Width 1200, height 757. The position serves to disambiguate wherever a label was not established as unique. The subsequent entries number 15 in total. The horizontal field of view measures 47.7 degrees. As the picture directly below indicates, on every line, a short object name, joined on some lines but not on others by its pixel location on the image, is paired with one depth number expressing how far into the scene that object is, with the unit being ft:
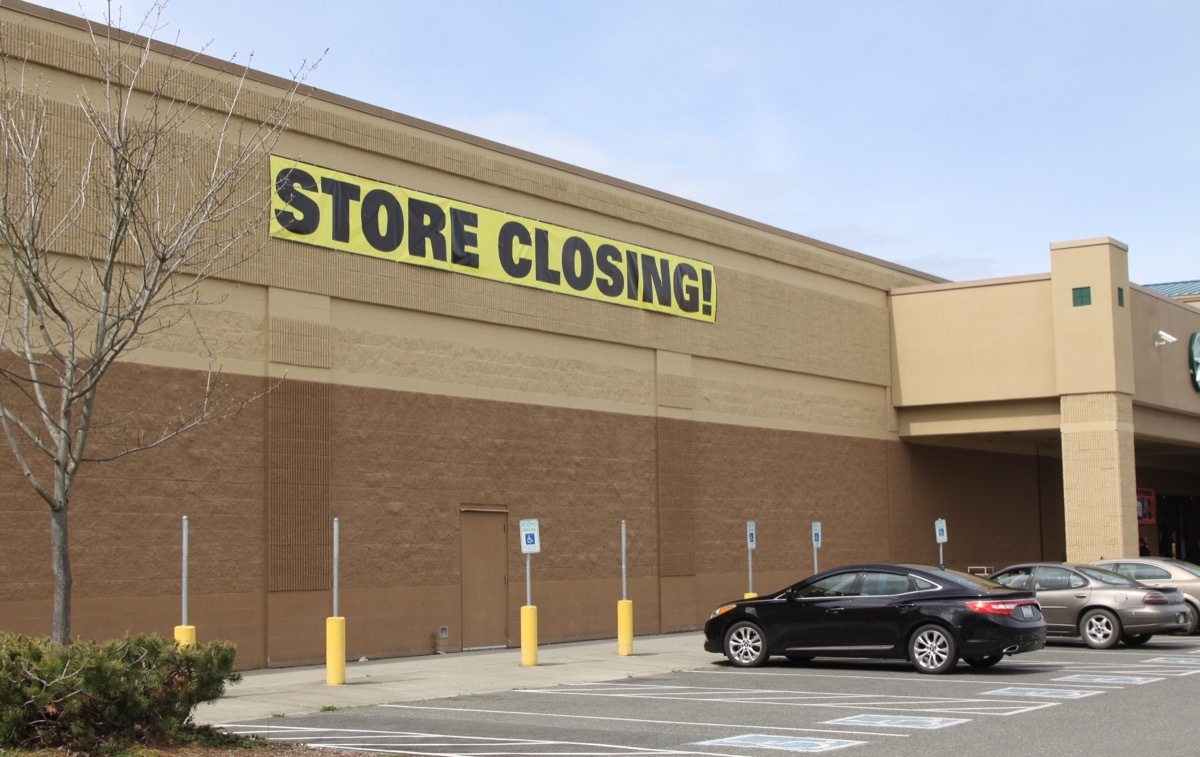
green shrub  32.83
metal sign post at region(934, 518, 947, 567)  100.73
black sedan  59.41
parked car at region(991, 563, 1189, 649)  72.69
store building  64.13
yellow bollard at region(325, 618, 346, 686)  58.65
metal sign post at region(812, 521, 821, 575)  89.66
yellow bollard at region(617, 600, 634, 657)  72.43
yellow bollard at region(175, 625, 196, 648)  54.39
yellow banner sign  69.82
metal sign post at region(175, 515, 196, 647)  54.34
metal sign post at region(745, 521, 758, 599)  83.90
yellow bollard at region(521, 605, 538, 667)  67.26
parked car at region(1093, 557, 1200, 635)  82.89
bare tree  37.22
